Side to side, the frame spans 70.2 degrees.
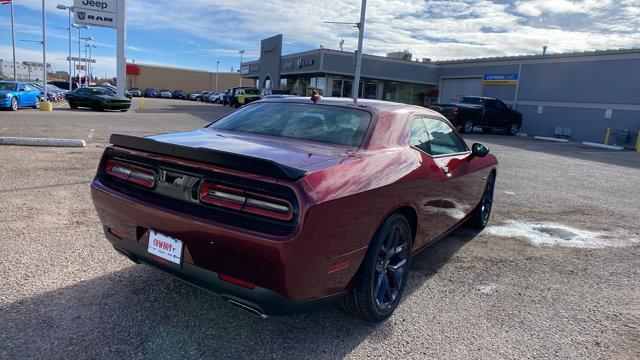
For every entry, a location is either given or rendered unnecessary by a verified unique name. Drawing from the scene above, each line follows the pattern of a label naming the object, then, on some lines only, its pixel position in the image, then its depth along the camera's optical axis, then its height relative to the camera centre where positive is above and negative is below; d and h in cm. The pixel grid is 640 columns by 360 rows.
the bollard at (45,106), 2131 -123
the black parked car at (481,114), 2045 +12
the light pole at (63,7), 3364 +545
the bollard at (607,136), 2248 -41
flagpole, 3830 +254
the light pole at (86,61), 5814 +293
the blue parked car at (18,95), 1981 -82
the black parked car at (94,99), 2312 -79
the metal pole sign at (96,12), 2600 +404
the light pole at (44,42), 2489 +204
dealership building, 2289 +216
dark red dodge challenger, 235 -61
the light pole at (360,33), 2127 +341
